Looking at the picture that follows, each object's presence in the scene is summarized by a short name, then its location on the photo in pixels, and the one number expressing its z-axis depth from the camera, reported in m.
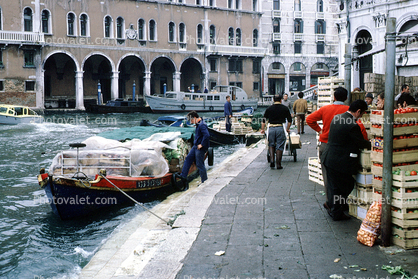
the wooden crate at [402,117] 4.62
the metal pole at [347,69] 8.09
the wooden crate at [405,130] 4.63
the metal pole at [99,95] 36.44
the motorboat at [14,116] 24.97
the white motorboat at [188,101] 35.12
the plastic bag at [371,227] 4.63
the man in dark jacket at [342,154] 5.36
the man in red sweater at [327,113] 6.12
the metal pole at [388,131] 4.46
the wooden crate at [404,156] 4.62
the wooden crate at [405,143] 4.65
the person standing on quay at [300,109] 15.63
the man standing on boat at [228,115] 18.43
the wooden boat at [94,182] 7.89
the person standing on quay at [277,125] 9.42
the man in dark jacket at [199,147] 9.38
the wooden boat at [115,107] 33.66
